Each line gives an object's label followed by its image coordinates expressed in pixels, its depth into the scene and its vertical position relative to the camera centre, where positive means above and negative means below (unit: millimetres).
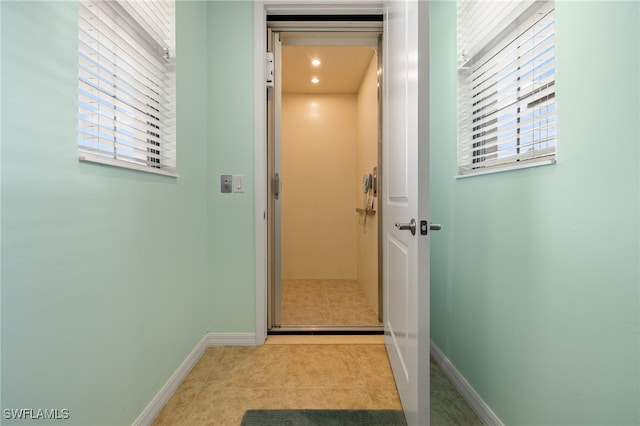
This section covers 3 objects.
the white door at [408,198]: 996 +42
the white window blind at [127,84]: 946 +504
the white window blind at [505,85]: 964 +496
